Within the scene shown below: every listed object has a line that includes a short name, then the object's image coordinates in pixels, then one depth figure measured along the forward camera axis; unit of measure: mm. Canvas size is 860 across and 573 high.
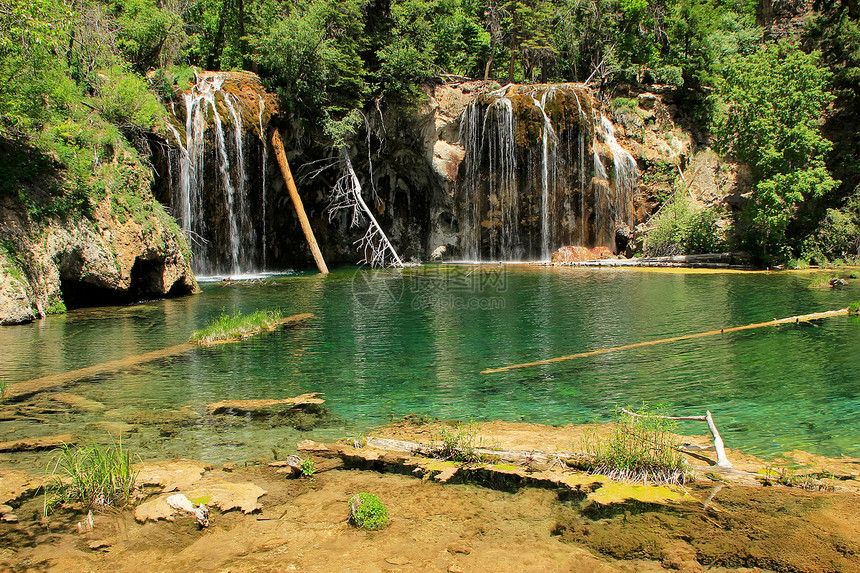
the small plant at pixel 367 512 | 4879
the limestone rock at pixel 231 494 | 5262
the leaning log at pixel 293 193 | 26897
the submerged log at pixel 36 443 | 6715
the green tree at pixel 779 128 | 22344
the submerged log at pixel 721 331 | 10788
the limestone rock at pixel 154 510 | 5043
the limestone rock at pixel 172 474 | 5672
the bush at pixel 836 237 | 24344
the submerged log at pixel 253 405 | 8312
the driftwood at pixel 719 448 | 5500
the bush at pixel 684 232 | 27344
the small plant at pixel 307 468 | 6043
